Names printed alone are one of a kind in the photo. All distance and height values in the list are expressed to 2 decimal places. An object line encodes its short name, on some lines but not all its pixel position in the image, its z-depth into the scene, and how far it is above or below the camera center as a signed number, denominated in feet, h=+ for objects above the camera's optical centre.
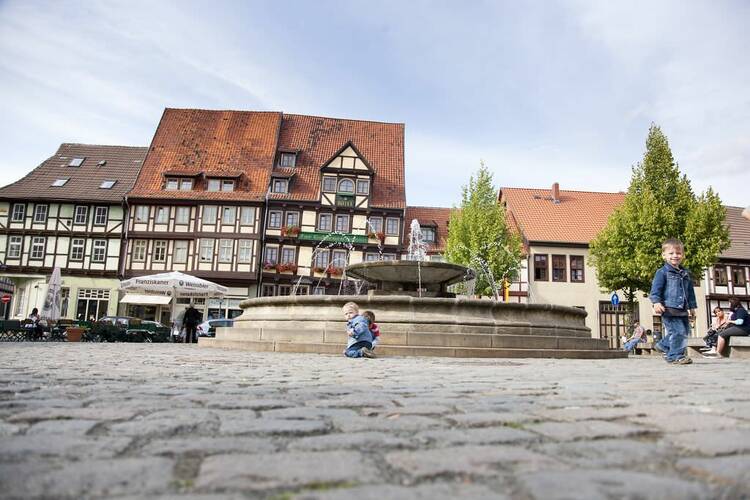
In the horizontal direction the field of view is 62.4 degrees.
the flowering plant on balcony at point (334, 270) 116.26 +12.17
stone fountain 34.47 +0.63
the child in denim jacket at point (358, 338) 31.30 -0.11
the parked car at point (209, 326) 78.38 +0.71
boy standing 26.53 +2.20
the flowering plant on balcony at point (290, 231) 116.26 +19.10
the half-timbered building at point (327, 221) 116.37 +21.67
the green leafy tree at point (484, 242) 100.37 +15.97
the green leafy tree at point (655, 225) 87.66 +17.26
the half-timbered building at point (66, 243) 116.37 +15.91
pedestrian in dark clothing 72.74 +1.01
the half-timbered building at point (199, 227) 114.73 +19.45
